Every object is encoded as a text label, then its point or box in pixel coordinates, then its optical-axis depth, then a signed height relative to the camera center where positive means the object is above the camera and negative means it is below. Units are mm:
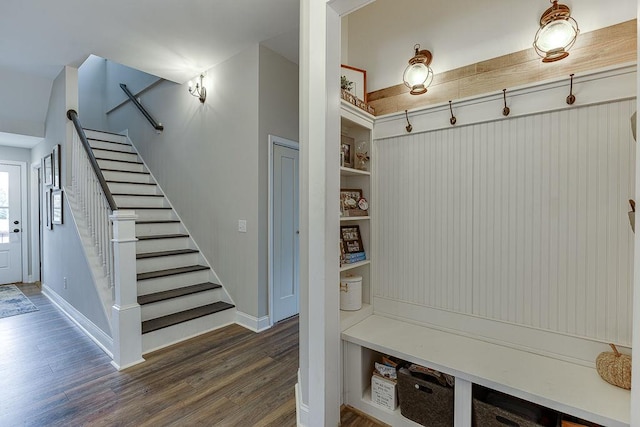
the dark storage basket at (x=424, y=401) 1517 -988
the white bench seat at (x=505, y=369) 1191 -756
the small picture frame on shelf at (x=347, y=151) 2066 +415
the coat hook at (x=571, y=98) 1469 +544
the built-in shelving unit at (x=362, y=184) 2014 +185
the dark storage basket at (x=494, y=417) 1311 -927
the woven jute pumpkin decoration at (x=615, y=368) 1258 -678
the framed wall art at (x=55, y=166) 3627 +542
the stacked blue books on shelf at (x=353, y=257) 2022 -328
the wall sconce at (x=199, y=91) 3482 +1398
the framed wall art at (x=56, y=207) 3531 +36
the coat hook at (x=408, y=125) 1990 +559
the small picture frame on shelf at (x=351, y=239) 2092 -203
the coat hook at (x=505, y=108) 1652 +557
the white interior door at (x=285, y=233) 3168 -252
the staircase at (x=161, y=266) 2779 -629
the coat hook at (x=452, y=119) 1828 +549
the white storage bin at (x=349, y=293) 2018 -560
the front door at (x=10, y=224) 4871 -233
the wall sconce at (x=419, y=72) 1932 +883
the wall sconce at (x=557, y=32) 1462 +868
